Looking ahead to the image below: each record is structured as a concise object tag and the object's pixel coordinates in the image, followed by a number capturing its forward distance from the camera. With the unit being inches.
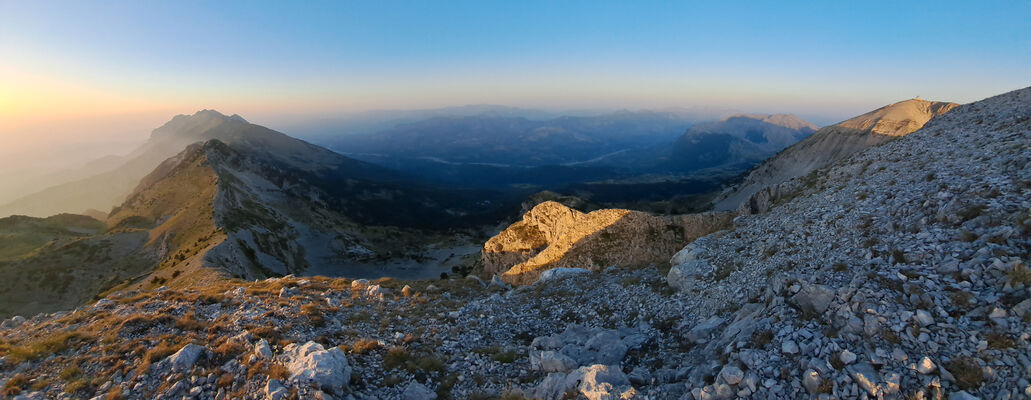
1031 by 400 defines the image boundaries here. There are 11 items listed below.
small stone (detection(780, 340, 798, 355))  409.7
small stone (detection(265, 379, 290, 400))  448.8
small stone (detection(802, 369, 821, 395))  359.9
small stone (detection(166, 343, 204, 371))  521.3
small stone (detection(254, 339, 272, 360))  539.8
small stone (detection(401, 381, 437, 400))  507.2
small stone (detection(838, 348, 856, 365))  362.6
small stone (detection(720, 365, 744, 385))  400.5
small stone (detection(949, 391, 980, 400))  296.8
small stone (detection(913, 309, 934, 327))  362.6
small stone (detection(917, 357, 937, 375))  323.3
